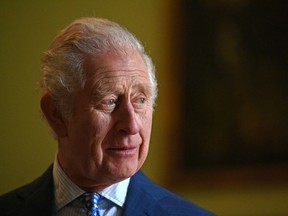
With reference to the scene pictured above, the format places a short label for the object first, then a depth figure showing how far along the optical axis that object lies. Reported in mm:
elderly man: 2118
